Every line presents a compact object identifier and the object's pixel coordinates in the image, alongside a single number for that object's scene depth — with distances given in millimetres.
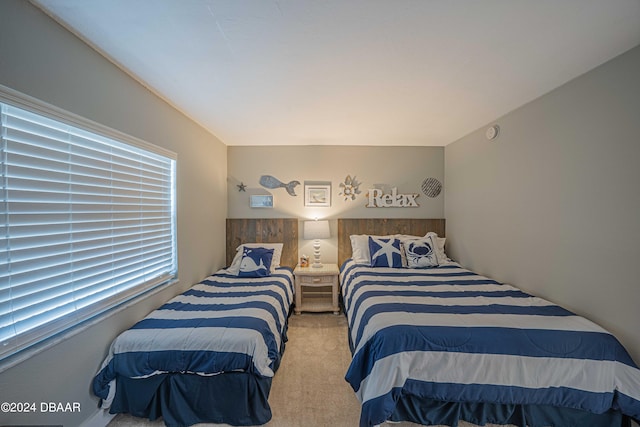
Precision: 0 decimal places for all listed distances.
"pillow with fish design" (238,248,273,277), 2881
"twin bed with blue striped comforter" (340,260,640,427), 1406
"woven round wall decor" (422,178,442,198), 3635
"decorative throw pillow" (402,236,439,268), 2999
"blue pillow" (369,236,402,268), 3010
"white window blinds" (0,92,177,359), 1102
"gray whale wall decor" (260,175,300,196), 3568
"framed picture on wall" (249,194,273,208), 3570
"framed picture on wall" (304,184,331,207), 3564
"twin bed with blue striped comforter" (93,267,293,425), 1522
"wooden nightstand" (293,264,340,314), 3123
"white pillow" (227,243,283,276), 3038
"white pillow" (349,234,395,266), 3223
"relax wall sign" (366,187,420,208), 3590
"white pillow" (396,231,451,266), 3146
